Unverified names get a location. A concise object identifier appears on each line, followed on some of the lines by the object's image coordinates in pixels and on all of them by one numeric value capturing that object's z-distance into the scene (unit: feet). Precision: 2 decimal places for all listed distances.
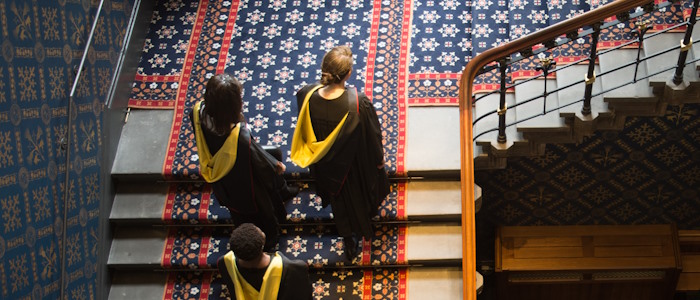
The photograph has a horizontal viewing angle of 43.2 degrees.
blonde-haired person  19.70
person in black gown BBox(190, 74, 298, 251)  18.70
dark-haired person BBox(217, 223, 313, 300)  18.43
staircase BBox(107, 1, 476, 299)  22.35
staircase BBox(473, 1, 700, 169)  21.88
